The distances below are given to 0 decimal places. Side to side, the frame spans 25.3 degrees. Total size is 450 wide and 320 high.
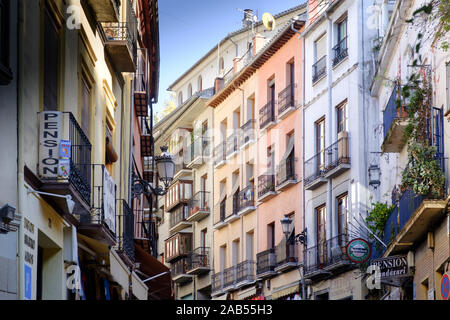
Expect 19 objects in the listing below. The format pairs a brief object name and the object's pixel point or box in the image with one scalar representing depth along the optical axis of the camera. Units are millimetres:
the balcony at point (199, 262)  43750
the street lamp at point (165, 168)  21484
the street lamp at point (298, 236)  32047
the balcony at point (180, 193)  47031
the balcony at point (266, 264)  35288
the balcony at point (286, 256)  33219
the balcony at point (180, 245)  46219
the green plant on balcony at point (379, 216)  24953
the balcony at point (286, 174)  34094
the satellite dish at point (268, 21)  41156
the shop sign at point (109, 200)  15480
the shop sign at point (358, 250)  25812
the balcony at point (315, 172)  31247
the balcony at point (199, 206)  44031
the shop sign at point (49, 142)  12023
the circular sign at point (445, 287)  16388
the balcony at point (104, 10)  15922
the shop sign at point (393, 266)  21273
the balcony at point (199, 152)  44812
